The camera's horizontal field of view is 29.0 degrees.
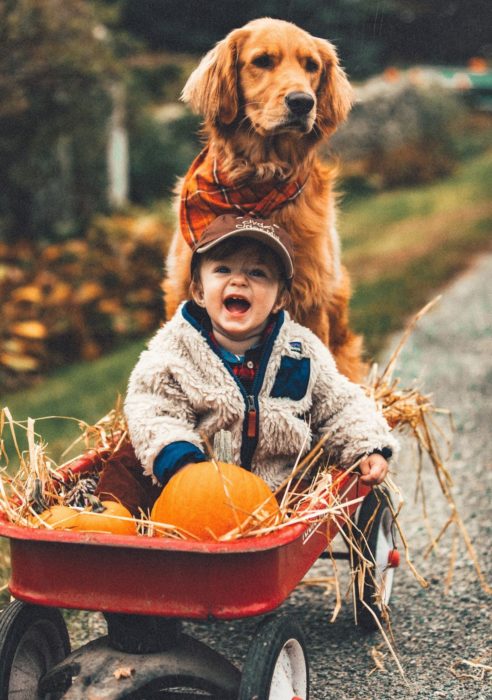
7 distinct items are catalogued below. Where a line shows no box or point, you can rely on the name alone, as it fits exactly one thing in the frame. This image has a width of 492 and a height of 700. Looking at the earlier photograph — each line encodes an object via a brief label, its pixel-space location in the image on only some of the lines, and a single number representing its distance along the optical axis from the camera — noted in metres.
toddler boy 3.07
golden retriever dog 3.74
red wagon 2.46
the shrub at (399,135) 15.96
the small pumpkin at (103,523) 2.71
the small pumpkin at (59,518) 2.70
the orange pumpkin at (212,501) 2.68
